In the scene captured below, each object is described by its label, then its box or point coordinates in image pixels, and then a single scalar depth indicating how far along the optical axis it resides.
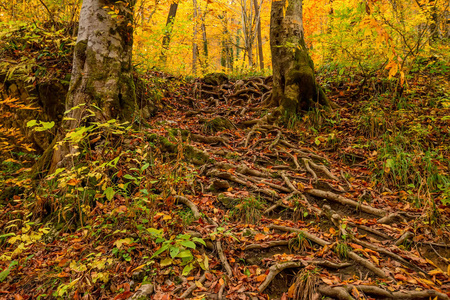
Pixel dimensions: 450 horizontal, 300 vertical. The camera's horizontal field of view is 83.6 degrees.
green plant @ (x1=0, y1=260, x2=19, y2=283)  2.43
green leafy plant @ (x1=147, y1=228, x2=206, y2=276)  2.26
